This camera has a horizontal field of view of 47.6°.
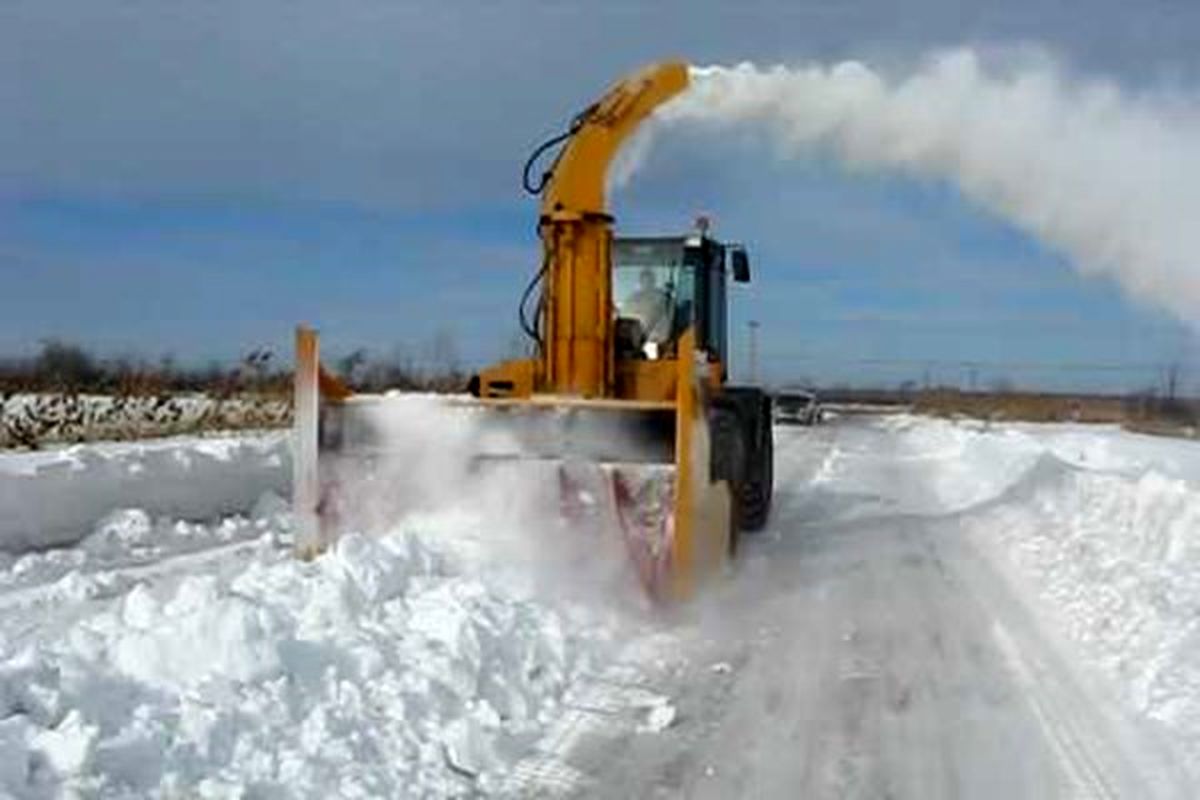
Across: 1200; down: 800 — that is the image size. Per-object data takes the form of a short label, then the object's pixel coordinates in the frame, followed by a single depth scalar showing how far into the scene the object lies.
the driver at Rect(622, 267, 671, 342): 12.21
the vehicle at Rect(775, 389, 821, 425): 51.78
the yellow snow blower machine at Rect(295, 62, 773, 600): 9.50
